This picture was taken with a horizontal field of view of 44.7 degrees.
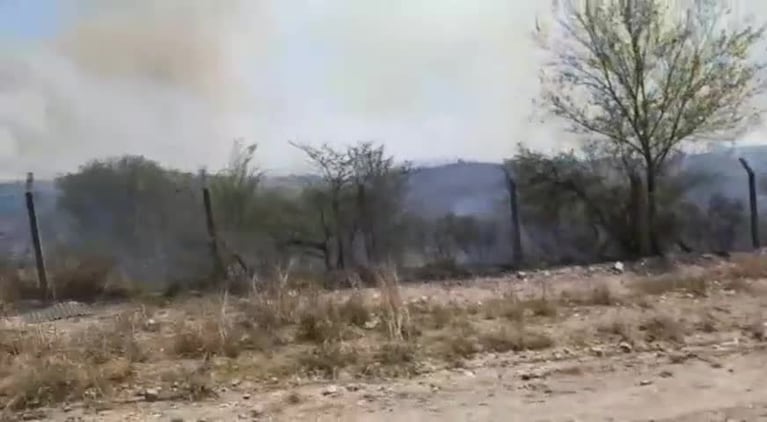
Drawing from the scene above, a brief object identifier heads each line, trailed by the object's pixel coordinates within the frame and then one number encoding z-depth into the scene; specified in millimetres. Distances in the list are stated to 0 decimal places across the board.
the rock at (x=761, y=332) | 8802
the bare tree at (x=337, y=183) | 15789
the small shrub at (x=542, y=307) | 10602
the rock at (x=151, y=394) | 7797
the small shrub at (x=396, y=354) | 8523
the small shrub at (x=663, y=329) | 8992
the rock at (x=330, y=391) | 7637
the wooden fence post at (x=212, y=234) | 14836
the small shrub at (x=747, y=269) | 12836
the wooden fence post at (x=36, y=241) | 14352
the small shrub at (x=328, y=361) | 8367
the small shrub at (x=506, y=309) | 10539
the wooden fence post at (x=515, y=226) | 16047
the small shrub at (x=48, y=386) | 7836
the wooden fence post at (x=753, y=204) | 16266
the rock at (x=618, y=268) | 14718
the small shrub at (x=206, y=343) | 9195
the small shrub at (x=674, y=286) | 11797
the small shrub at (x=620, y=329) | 9121
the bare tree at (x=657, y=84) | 16672
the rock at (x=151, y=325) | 10828
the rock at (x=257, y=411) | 7129
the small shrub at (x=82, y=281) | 14398
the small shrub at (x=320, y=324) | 9609
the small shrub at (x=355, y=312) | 10180
